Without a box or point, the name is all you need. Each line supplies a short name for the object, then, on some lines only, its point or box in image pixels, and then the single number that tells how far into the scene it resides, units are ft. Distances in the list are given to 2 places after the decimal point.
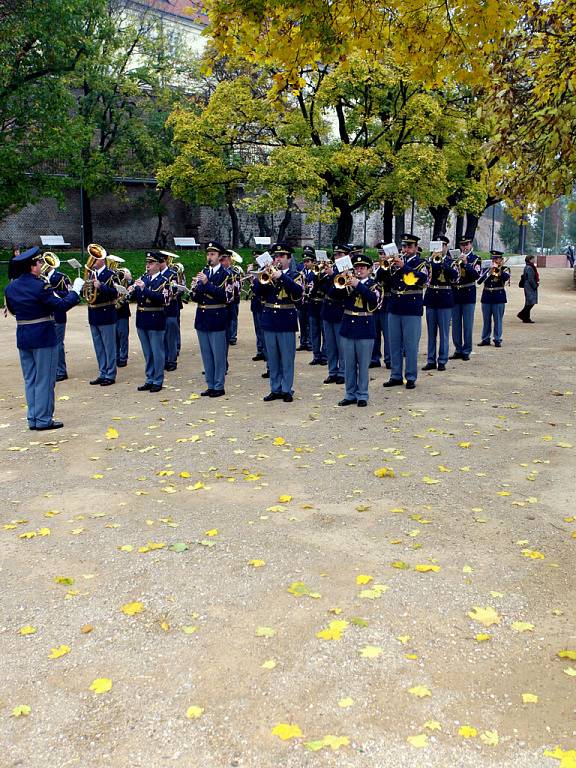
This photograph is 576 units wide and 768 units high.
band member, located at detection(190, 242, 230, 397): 37.42
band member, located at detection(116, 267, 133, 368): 43.91
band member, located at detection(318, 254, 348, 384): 40.68
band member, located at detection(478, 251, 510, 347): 53.16
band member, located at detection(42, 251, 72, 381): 35.96
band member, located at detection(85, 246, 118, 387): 40.40
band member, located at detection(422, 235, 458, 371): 44.01
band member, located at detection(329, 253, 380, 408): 34.42
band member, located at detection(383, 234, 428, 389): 38.91
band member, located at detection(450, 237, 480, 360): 47.50
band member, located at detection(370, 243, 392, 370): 42.45
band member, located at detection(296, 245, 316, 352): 47.03
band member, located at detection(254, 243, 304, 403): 36.19
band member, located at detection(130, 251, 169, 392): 38.60
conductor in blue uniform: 31.22
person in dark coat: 69.31
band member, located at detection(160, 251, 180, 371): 45.37
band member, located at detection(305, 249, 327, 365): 46.75
